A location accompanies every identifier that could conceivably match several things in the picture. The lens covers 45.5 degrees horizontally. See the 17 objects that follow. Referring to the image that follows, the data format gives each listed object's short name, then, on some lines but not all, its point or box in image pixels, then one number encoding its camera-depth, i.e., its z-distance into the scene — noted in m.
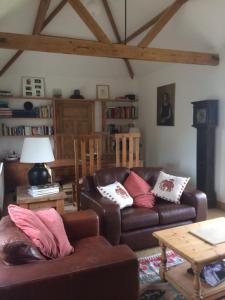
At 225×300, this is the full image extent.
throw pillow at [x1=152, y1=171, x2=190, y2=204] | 3.26
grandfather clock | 4.32
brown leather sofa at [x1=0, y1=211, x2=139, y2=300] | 1.44
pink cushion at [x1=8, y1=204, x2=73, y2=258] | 1.80
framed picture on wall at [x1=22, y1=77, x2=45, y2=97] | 6.04
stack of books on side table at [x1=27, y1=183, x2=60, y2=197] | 2.94
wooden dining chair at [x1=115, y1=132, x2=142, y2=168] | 4.51
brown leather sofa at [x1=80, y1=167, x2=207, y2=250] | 2.76
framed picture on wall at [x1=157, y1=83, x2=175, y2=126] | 5.59
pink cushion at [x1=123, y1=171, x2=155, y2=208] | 3.21
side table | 2.85
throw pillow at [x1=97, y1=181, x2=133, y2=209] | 3.04
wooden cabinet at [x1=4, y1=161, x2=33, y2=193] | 5.26
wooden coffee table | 1.89
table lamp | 2.97
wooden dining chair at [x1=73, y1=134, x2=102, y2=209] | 4.29
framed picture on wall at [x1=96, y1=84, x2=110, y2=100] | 6.66
